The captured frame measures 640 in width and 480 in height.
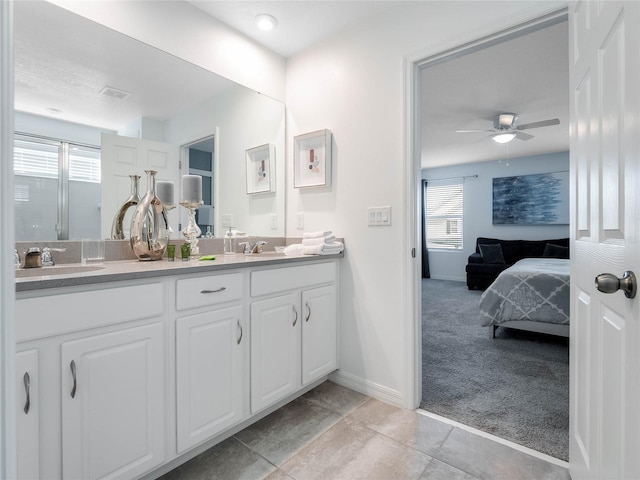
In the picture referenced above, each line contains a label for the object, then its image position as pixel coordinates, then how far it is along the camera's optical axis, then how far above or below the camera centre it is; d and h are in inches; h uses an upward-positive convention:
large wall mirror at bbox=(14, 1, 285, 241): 58.2 +24.9
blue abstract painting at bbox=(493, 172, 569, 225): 217.5 +28.2
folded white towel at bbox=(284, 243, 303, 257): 82.7 -2.6
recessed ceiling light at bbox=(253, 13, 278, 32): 80.7 +54.3
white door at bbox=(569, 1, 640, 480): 31.5 +0.8
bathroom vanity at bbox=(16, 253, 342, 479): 39.5 -18.2
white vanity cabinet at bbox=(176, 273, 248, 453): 53.0 -19.9
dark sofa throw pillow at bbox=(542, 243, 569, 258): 199.8 -6.7
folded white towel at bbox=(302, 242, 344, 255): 80.4 -2.2
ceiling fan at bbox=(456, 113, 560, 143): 146.8 +49.6
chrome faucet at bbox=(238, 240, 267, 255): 88.2 -1.9
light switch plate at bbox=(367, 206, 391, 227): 78.8 +5.8
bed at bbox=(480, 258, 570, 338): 111.7 -21.5
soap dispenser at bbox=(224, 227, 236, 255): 87.0 -0.9
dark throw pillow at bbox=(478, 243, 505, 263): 223.9 -8.8
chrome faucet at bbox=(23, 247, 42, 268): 54.2 -3.1
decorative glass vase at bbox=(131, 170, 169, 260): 66.6 +2.0
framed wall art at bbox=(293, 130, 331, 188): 88.8 +22.3
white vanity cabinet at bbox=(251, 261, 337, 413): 65.6 -19.8
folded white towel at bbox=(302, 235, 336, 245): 81.8 +0.0
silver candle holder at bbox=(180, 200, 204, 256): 76.7 +2.5
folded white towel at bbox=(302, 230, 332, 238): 83.2 +1.5
